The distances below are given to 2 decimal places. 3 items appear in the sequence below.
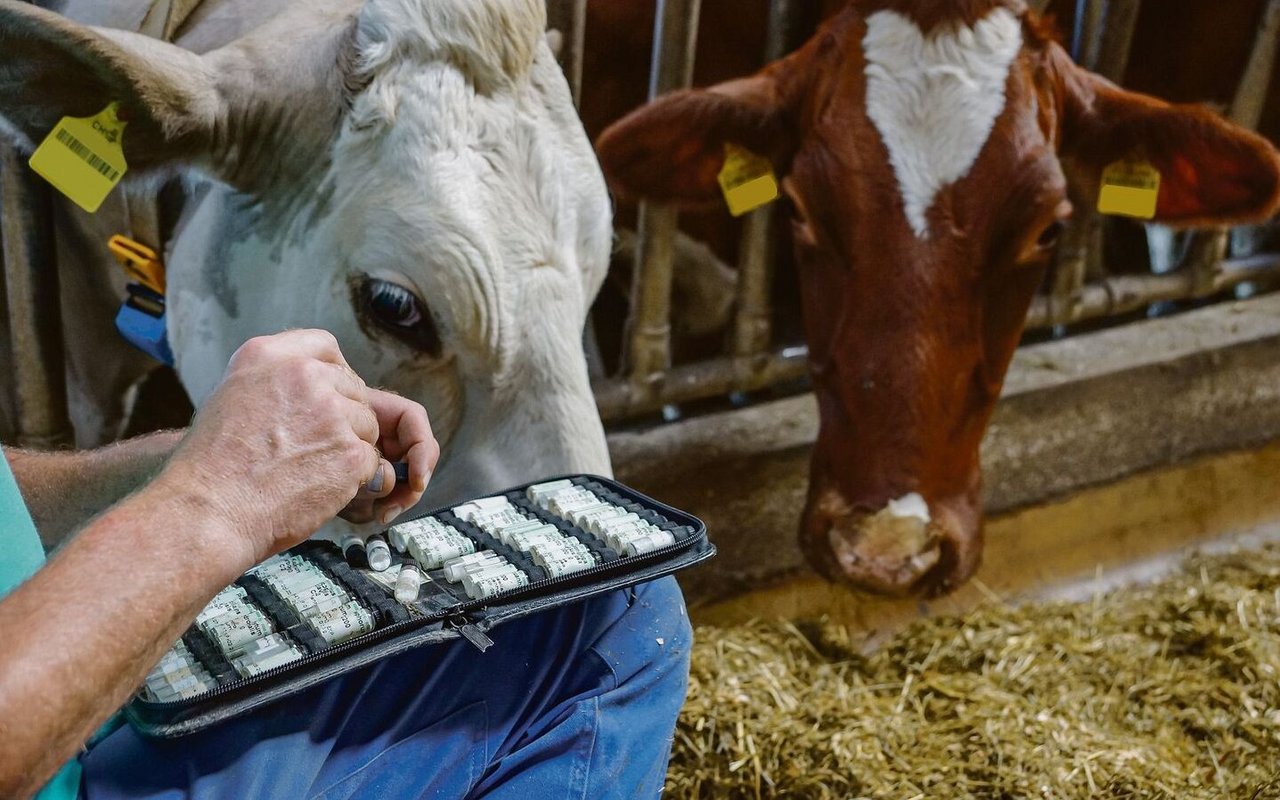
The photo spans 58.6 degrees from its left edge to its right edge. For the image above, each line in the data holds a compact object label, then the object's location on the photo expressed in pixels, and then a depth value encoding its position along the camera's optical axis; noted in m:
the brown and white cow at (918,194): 2.07
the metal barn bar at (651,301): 2.55
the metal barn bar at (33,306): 1.86
